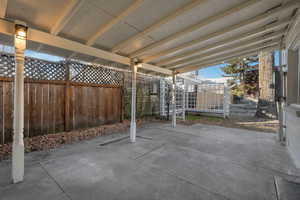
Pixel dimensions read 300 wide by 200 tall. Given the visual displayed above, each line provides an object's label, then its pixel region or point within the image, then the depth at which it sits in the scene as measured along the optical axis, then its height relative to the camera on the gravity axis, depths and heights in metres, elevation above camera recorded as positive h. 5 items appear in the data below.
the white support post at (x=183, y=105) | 6.90 -0.31
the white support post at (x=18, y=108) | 1.96 -0.14
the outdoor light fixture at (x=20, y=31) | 1.90 +0.96
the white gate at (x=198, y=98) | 7.48 +0.11
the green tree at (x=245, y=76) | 12.90 +2.31
